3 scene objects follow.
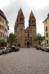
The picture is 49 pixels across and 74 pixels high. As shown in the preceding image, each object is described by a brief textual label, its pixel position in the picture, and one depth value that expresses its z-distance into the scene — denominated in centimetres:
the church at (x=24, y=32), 4049
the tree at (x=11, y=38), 2993
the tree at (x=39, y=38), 3280
